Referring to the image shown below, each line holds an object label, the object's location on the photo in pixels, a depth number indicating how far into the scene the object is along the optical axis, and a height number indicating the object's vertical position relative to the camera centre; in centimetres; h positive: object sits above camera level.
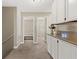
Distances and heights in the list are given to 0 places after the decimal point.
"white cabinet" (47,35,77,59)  106 -47
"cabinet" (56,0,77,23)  127 +51
